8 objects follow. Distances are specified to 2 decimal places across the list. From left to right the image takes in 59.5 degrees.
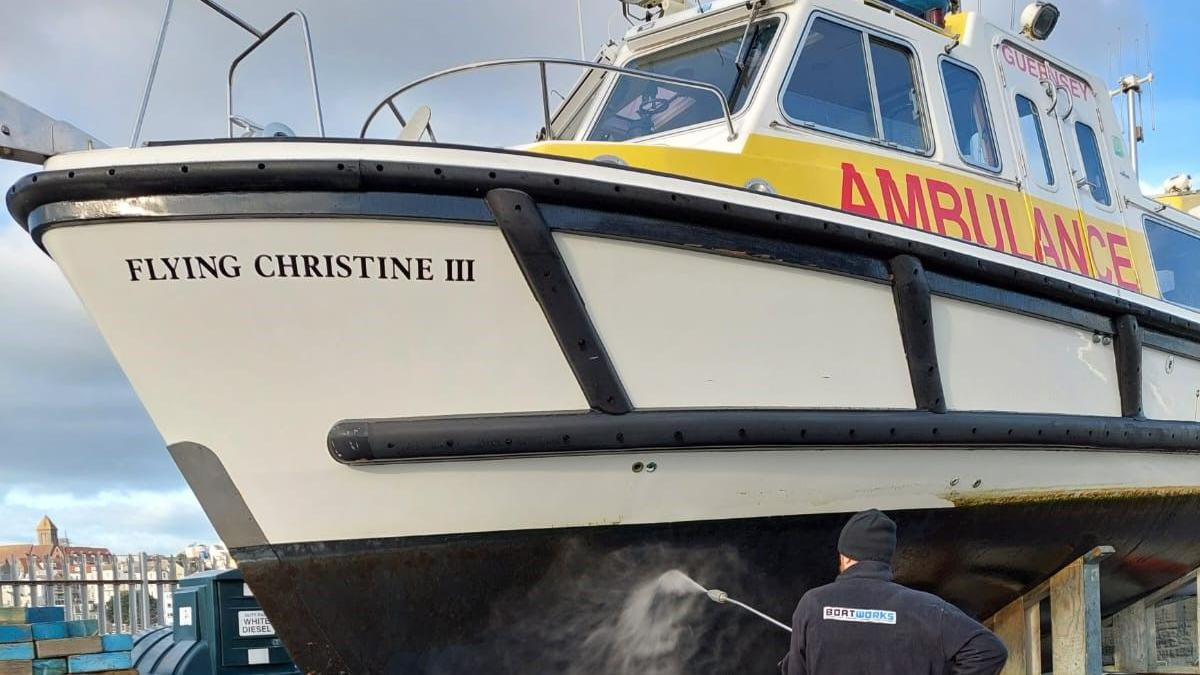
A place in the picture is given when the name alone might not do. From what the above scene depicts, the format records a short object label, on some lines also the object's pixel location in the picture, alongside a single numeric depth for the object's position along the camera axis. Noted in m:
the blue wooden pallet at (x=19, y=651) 5.10
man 2.32
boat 3.17
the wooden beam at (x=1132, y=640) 5.55
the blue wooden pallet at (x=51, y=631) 5.16
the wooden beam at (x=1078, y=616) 4.46
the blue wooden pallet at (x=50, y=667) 5.14
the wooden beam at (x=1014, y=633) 4.70
